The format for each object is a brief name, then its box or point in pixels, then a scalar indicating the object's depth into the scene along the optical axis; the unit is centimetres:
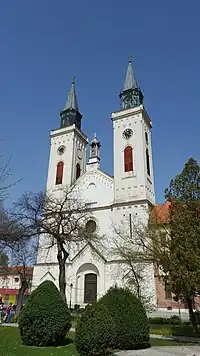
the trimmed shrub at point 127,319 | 1048
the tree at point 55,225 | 2444
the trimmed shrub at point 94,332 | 889
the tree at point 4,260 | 3082
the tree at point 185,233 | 1177
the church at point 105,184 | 3228
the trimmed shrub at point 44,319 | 1099
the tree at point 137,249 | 1792
